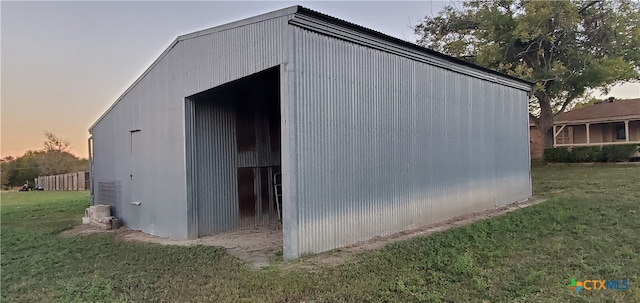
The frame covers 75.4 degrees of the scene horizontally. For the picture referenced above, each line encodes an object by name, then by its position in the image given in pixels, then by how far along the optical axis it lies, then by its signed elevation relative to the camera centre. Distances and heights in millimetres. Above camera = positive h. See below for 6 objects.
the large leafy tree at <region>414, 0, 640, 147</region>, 18625 +5296
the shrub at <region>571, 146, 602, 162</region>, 20891 -160
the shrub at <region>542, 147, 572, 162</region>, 21734 -180
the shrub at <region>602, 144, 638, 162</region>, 20125 -136
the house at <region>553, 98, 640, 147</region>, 23391 +1570
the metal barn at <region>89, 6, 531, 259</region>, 6219 +430
